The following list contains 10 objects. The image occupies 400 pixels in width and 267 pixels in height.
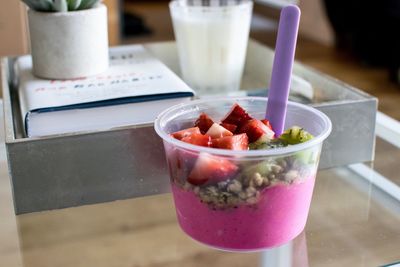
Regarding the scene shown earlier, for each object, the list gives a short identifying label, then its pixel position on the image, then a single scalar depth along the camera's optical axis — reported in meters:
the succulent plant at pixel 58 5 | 0.60
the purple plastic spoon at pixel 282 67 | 0.48
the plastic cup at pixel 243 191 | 0.43
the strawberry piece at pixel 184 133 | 0.47
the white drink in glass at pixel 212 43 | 0.72
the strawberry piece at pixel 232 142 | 0.44
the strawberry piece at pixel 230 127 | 0.49
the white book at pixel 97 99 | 0.55
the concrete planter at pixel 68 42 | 0.61
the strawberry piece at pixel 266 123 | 0.49
